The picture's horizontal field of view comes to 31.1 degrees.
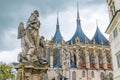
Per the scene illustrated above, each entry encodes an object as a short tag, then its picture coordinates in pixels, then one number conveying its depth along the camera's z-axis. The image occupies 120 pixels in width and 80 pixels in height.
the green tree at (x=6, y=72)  27.17
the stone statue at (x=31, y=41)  8.12
